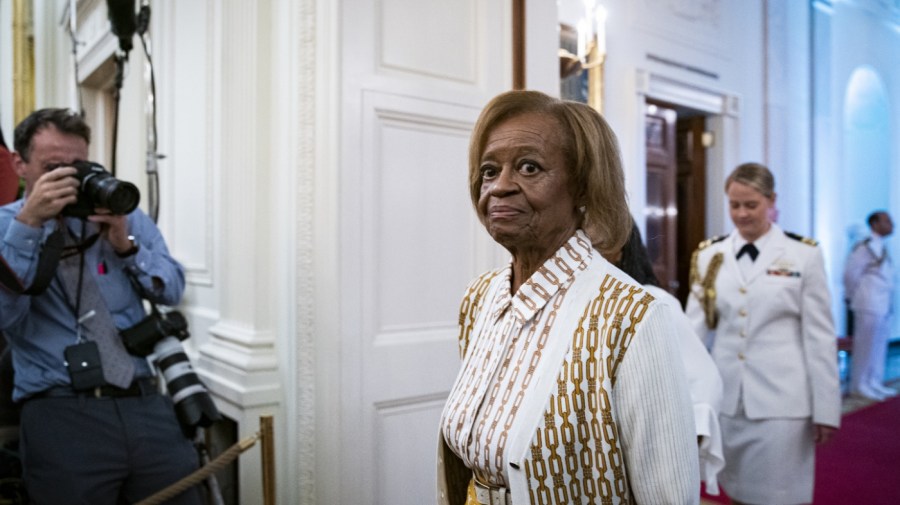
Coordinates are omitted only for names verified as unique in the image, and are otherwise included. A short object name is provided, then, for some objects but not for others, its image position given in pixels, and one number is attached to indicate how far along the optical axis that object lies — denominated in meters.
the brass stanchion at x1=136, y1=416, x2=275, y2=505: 1.61
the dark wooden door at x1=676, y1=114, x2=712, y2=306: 5.08
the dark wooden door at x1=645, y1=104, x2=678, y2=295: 4.62
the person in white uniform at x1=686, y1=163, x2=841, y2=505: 2.11
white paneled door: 2.03
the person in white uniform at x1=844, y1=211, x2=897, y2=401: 5.74
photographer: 1.60
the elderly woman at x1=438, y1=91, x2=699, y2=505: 0.90
